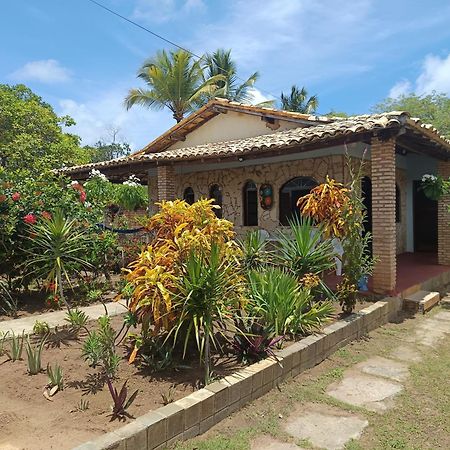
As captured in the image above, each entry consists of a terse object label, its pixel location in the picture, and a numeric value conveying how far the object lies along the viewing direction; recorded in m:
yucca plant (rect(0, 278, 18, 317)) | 6.23
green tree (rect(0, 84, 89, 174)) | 20.28
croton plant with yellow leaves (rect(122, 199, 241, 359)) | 3.77
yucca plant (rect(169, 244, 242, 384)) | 3.71
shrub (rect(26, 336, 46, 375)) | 3.90
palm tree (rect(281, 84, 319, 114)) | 31.17
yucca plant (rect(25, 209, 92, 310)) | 5.80
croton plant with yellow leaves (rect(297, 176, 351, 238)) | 5.98
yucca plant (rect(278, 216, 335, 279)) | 6.00
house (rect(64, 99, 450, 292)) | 7.11
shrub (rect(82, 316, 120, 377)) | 3.72
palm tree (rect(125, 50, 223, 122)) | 22.41
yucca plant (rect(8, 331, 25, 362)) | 4.26
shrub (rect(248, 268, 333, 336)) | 4.80
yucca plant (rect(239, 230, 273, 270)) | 6.21
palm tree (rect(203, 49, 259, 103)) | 26.75
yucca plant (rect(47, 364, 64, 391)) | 3.58
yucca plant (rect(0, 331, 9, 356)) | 4.41
